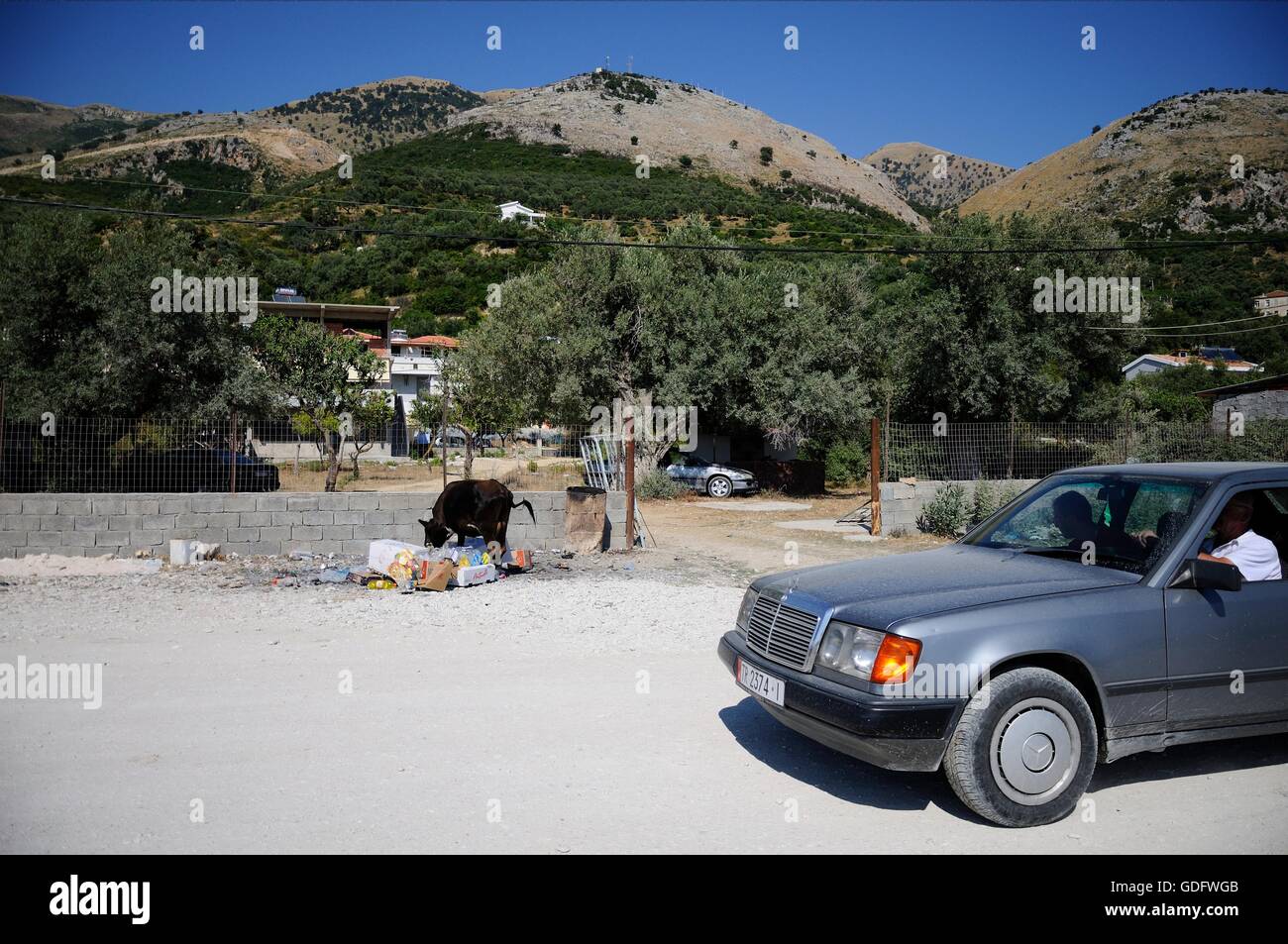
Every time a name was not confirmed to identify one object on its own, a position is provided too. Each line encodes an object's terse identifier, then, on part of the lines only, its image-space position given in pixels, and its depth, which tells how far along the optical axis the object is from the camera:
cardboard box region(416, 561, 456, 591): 9.88
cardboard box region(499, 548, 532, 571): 11.12
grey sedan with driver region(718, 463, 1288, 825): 3.77
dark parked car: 12.41
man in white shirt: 4.43
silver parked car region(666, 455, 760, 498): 26.50
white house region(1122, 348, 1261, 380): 50.21
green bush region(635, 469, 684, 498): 25.13
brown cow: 11.27
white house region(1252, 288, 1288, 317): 52.97
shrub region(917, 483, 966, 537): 15.84
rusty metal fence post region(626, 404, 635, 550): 12.97
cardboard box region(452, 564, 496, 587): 10.17
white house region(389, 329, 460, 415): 52.50
